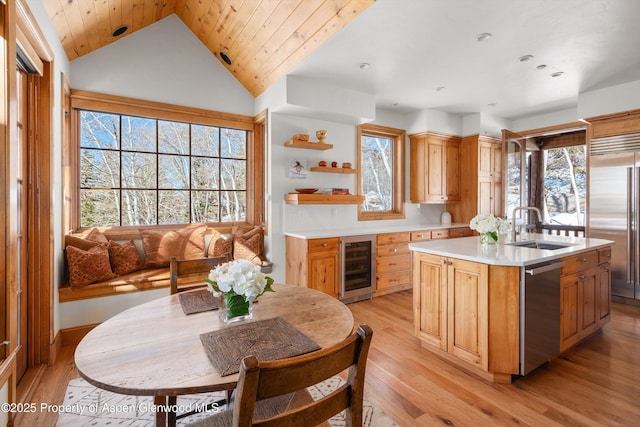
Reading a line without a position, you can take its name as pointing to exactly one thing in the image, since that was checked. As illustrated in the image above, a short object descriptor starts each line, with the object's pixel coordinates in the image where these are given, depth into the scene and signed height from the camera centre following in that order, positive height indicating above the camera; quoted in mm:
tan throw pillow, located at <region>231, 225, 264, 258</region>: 3916 -291
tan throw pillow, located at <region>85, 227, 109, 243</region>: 3184 -271
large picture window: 3383 +460
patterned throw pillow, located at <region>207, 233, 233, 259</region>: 3716 -444
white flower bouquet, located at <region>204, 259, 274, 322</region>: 1335 -329
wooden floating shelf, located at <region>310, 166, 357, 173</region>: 4133 +517
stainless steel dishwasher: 2154 -756
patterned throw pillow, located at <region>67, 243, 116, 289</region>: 2832 -515
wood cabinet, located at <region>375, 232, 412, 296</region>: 4168 -734
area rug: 1841 -1228
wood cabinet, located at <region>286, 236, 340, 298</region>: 3586 -635
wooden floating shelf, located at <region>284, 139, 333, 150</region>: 3877 +798
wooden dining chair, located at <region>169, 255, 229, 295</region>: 1985 -379
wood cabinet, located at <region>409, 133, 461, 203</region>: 5129 +676
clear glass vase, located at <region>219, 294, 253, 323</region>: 1403 -447
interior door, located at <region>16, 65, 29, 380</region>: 2275 -83
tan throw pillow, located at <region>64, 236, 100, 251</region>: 2990 -316
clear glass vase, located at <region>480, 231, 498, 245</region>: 2745 -261
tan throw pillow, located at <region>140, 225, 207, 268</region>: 3469 -399
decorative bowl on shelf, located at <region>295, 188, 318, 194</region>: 4008 +235
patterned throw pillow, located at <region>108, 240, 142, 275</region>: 3219 -490
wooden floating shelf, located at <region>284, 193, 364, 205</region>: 3848 +124
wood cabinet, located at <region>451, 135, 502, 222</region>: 5324 +522
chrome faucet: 2911 -222
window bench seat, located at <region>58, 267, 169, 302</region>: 2816 -718
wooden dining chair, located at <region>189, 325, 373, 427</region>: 723 -429
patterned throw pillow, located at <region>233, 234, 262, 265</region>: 3744 -475
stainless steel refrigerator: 3865 +48
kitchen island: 2172 -697
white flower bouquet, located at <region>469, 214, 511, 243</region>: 2699 -158
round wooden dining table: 951 -504
